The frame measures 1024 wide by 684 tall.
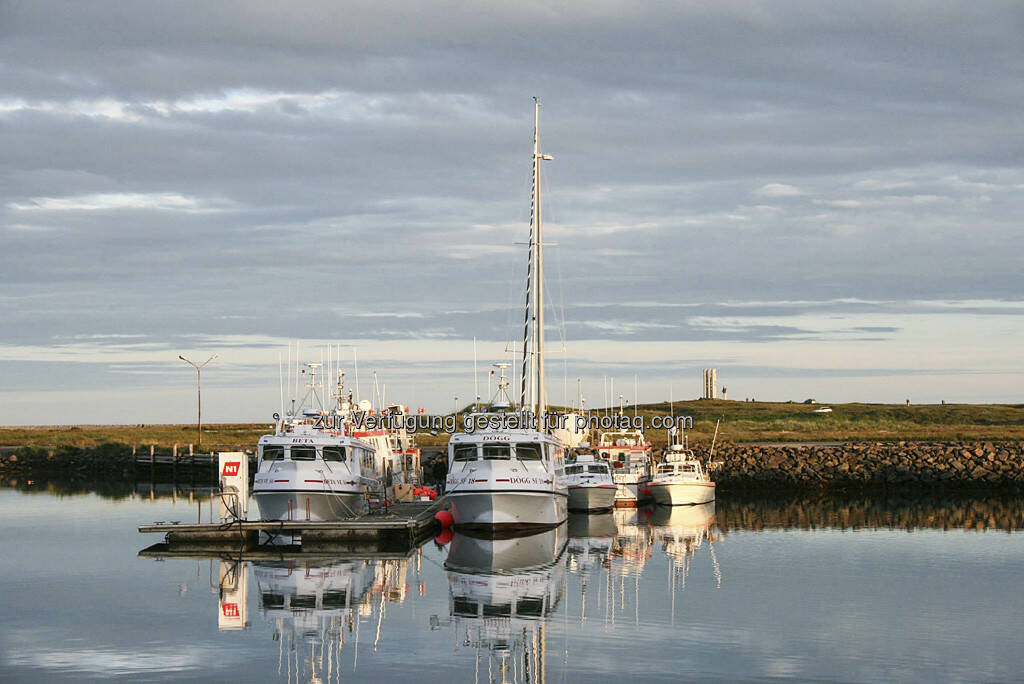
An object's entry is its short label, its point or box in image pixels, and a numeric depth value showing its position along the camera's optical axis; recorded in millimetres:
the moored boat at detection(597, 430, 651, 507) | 65938
